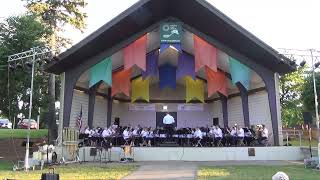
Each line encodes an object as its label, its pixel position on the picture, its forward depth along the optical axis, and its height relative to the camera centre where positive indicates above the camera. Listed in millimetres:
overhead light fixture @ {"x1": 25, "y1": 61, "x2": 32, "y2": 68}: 17797 +3641
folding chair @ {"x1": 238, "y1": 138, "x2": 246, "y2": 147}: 19466 -4
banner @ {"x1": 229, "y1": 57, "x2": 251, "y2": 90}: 19864 +3467
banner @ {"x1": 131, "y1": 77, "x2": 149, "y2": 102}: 23566 +3214
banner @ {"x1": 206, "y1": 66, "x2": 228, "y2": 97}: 21500 +3234
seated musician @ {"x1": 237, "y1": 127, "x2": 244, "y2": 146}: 19328 +379
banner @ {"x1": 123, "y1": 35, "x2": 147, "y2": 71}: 20188 +4522
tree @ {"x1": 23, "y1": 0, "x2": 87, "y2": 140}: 26672 +8866
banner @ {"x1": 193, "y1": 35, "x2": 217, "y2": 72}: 20328 +4458
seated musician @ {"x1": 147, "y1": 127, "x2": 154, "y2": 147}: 19722 +304
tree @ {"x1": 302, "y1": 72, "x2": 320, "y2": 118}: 29672 +3474
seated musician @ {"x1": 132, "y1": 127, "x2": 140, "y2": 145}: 19516 +358
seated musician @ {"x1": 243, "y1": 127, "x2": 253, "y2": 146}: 19438 +234
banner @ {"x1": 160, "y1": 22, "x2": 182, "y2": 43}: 20172 +5592
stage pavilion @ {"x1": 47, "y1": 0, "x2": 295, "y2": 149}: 19188 +4205
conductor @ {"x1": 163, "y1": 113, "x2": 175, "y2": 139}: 20328 +952
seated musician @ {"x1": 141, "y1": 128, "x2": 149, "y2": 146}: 19609 +402
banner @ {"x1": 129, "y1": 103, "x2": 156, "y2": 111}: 26391 +2397
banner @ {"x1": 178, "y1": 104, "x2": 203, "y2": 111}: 26812 +2370
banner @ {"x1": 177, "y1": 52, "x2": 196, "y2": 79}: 21636 +4132
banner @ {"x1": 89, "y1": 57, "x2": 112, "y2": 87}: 19844 +3560
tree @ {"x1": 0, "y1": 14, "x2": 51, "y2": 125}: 20750 +4973
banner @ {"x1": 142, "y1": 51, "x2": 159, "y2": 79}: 21680 +4280
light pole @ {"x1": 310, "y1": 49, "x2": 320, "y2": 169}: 15457 +3162
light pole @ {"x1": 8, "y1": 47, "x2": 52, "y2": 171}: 17031 +4007
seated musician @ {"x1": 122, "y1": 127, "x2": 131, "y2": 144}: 19453 +411
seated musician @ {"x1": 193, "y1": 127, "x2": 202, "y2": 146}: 19625 +371
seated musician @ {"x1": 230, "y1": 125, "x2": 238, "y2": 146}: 19456 +289
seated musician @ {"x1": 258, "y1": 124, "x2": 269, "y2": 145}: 19219 +313
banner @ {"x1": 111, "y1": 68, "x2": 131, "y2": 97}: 21422 +3246
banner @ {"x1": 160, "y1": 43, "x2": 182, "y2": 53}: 20250 +4897
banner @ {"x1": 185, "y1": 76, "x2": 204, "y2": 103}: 24062 +3221
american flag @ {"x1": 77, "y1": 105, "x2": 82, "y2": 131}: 20125 +1118
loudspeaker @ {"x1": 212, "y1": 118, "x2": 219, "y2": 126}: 25928 +1382
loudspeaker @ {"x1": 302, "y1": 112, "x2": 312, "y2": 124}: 17297 +987
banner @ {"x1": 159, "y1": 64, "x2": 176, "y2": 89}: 23844 +3981
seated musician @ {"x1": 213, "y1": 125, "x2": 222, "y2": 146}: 19578 +400
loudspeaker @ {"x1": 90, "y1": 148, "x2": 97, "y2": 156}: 17344 -326
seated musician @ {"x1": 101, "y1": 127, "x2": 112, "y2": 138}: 19312 +521
